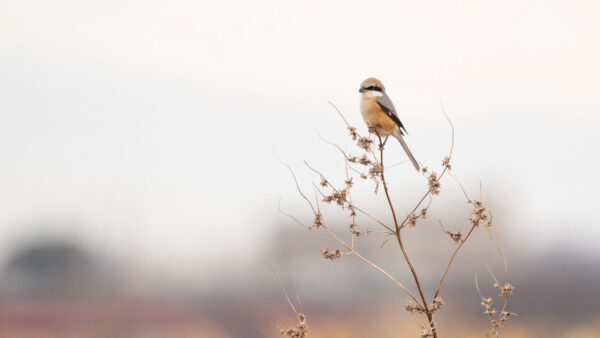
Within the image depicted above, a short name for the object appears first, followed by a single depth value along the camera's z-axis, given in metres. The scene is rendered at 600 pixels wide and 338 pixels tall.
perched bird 9.34
